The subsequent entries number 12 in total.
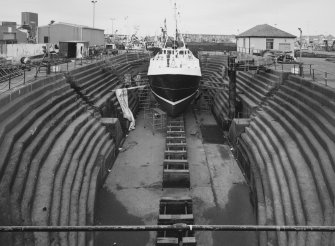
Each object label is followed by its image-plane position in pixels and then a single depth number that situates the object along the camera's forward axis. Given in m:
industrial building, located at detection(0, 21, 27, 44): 42.97
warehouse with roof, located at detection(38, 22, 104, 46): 45.62
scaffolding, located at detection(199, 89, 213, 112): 28.20
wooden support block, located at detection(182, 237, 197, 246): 8.95
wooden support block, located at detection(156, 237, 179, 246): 8.98
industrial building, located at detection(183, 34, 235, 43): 102.01
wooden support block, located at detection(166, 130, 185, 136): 18.81
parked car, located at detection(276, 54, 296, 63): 26.32
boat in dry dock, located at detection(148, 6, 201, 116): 21.14
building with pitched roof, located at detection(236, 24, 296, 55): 37.22
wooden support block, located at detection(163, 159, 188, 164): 14.22
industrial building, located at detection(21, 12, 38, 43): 49.70
